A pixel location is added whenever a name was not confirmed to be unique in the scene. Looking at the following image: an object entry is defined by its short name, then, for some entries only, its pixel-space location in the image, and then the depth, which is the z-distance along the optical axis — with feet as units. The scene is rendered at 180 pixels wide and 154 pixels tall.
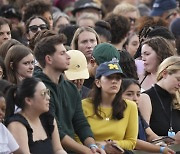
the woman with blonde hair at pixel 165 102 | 65.72
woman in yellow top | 59.77
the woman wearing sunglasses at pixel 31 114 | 53.42
